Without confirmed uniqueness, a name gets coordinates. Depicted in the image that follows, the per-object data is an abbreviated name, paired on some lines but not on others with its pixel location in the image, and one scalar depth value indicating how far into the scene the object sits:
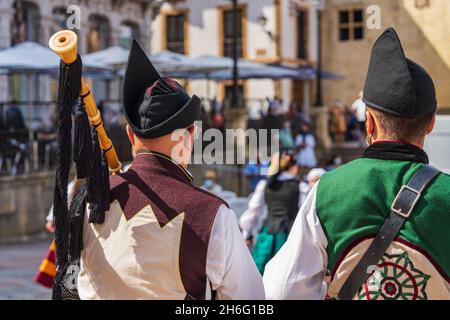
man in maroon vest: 3.08
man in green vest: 2.87
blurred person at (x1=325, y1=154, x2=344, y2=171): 16.78
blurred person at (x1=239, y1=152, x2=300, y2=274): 8.42
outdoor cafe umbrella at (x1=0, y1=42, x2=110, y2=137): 15.98
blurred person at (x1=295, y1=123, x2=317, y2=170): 21.58
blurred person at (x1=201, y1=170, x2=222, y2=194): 12.16
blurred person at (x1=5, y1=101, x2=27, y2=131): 16.35
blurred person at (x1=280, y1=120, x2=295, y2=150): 19.73
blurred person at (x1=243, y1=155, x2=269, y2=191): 15.33
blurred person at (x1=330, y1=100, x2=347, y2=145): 28.12
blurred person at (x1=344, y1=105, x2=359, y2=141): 28.30
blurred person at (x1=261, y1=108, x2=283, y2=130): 22.08
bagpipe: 3.17
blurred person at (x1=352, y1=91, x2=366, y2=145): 27.38
